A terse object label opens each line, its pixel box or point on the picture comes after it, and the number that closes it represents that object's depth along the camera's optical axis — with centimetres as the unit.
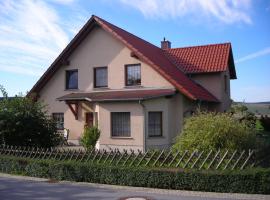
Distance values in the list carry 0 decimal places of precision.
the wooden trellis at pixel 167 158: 1052
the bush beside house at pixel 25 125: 1595
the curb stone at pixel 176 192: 934
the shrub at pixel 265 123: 3547
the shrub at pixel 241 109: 3801
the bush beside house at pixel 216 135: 1225
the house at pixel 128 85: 2086
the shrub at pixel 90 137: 1916
